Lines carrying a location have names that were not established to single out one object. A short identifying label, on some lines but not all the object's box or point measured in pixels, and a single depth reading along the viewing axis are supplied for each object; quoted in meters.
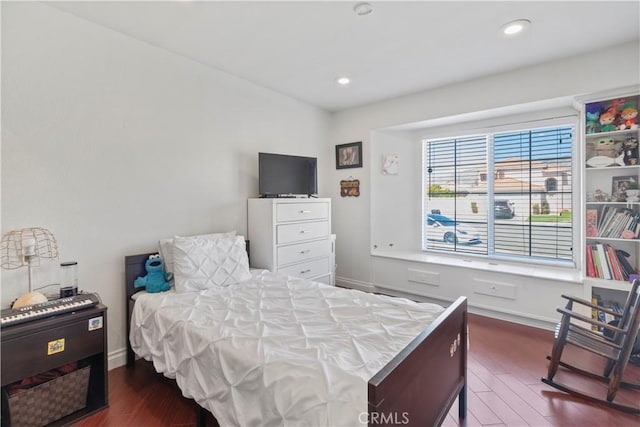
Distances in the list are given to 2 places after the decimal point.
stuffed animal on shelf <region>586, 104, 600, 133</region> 2.71
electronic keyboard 1.62
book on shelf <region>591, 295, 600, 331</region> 2.65
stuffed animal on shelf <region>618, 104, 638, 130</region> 2.56
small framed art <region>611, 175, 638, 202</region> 2.57
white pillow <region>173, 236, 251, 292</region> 2.26
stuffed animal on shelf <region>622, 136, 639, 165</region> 2.54
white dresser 3.05
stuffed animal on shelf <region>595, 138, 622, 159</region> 2.64
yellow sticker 1.69
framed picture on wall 4.19
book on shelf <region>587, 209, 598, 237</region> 2.70
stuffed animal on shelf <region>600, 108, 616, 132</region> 2.65
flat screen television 3.24
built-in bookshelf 2.56
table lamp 1.83
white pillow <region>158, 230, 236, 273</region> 2.47
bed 1.14
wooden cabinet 1.57
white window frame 3.21
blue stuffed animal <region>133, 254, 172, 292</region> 2.28
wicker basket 1.60
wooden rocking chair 1.88
